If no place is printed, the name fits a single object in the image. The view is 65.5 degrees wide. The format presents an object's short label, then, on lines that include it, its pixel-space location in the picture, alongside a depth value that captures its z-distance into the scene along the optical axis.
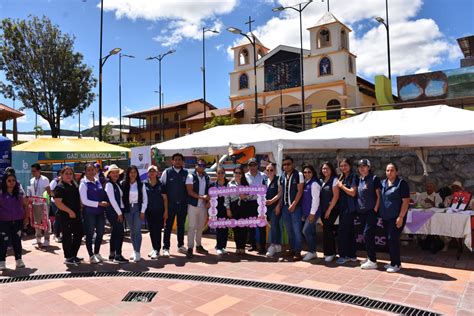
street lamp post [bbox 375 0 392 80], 23.30
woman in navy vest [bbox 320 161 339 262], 5.93
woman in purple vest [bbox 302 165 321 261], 5.98
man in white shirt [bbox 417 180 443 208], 7.19
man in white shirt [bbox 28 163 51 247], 7.87
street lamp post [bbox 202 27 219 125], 37.28
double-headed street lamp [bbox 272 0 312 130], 17.33
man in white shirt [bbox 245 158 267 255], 6.66
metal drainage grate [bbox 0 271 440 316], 4.03
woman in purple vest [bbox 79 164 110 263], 6.04
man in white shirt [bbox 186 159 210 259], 6.66
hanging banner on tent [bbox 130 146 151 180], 10.04
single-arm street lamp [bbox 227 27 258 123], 17.62
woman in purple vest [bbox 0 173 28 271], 5.93
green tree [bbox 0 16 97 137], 25.98
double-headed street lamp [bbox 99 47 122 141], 17.22
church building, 28.69
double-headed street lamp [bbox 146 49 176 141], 29.42
